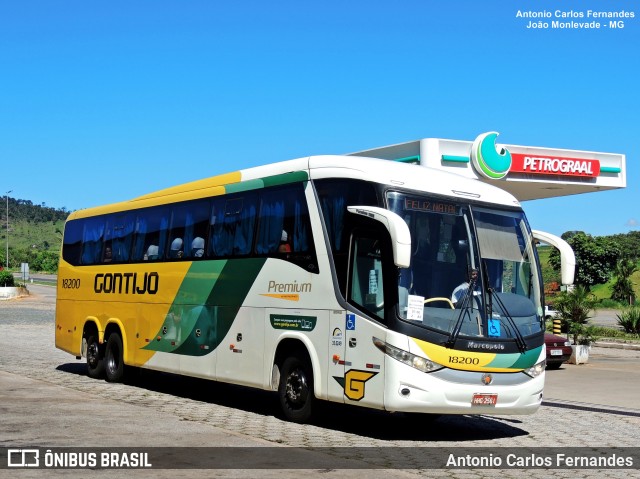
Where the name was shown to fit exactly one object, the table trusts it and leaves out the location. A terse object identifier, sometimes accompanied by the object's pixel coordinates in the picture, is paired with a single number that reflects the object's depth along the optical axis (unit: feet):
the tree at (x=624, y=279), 250.16
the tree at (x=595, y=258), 359.25
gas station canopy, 111.75
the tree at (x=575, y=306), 103.04
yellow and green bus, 37.63
